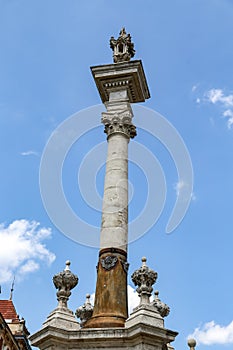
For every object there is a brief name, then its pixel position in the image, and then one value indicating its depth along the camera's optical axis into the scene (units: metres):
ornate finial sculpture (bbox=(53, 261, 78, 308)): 15.40
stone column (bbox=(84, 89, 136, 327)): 15.59
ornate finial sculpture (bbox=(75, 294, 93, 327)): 18.12
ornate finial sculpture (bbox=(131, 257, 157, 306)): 14.59
